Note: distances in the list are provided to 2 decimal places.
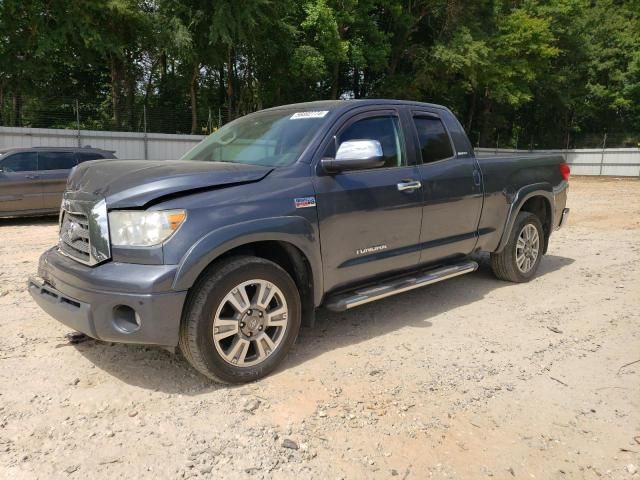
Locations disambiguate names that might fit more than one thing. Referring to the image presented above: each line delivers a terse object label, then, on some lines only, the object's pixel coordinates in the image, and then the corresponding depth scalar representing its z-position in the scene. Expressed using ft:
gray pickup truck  9.94
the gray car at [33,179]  32.48
